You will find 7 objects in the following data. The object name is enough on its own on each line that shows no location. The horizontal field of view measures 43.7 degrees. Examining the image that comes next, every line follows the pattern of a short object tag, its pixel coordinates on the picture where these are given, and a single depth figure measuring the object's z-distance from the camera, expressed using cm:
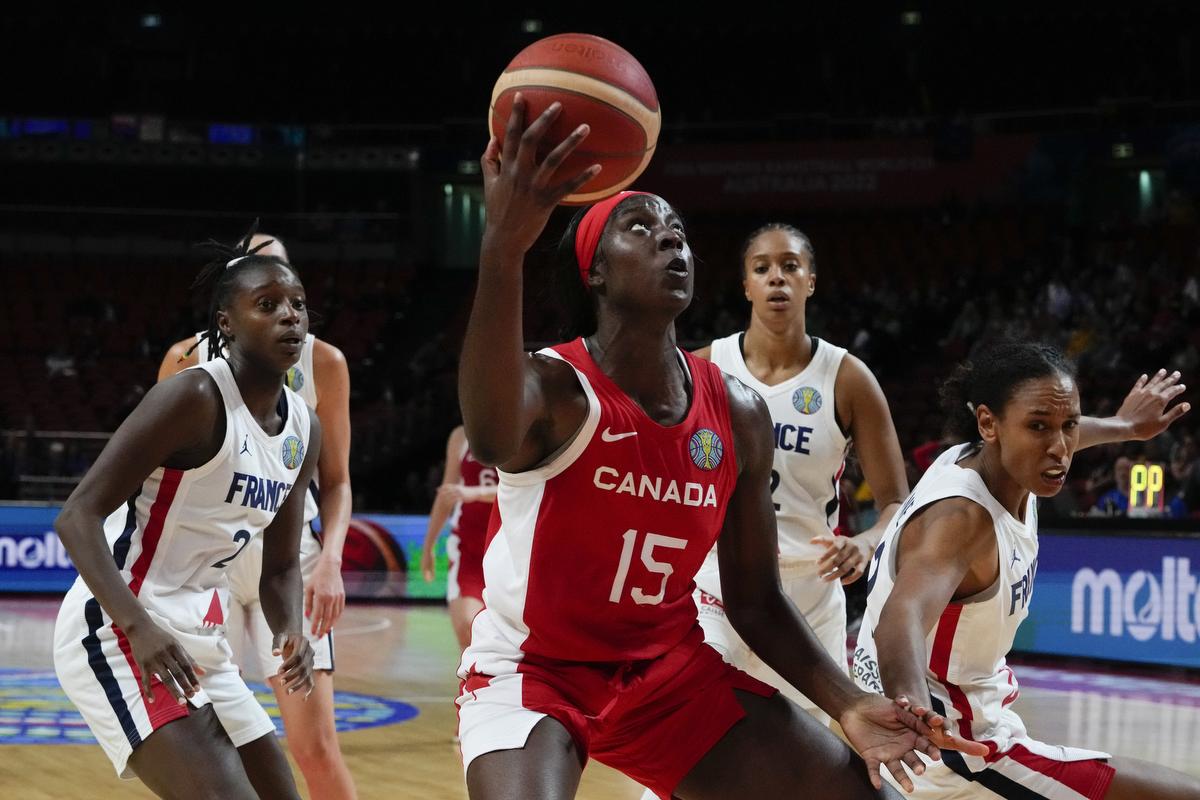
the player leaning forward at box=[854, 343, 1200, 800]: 342
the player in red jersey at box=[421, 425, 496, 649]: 745
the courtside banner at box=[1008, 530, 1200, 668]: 967
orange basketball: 264
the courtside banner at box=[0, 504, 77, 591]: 1453
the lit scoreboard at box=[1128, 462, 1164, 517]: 1018
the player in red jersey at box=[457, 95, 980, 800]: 282
